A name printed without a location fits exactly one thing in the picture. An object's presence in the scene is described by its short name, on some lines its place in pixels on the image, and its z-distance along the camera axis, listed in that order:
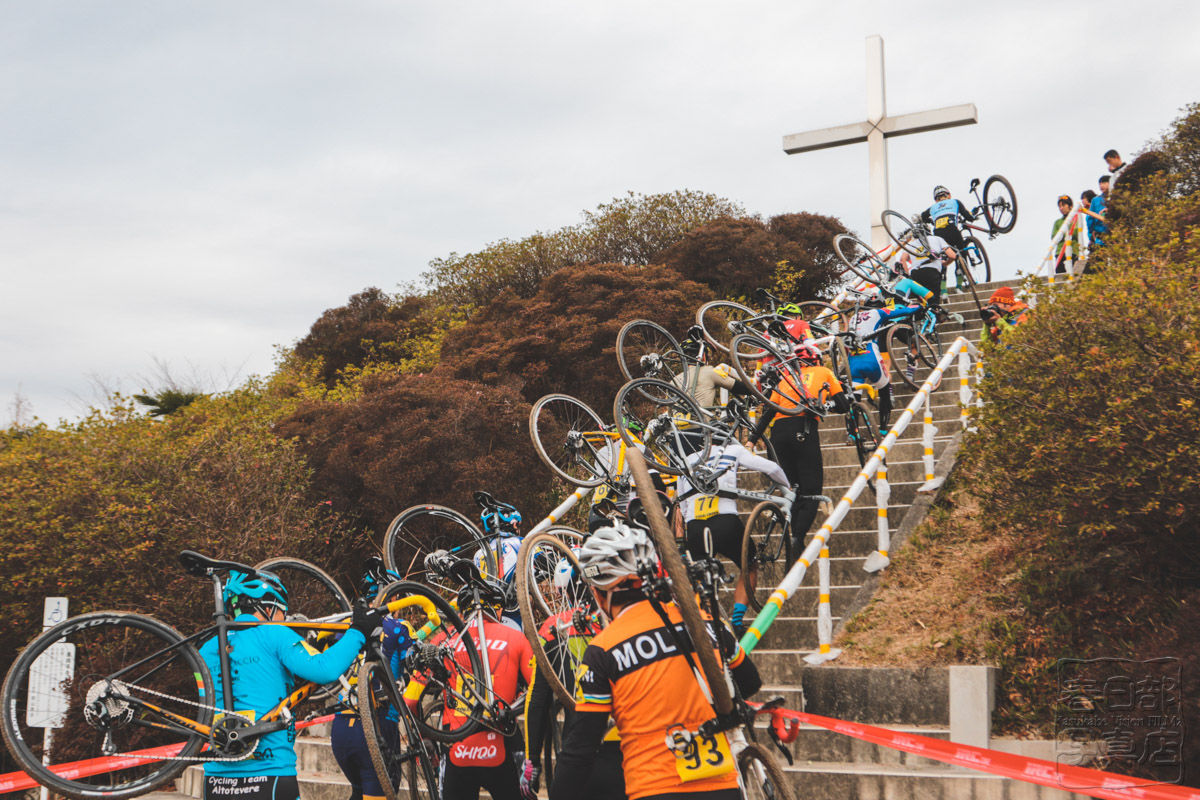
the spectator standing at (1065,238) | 18.93
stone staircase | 5.49
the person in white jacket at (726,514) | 7.18
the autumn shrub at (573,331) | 17.27
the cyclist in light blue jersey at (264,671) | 4.59
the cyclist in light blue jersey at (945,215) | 15.52
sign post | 5.20
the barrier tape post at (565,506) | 9.01
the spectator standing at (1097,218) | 18.44
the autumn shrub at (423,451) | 14.13
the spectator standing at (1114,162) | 19.52
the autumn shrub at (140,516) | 11.52
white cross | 19.12
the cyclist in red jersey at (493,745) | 5.43
